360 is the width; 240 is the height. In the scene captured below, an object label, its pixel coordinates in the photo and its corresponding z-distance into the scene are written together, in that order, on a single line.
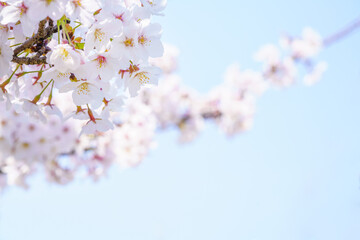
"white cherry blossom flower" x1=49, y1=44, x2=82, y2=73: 0.78
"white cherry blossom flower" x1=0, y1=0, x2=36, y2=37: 0.78
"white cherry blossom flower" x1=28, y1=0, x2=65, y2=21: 0.77
